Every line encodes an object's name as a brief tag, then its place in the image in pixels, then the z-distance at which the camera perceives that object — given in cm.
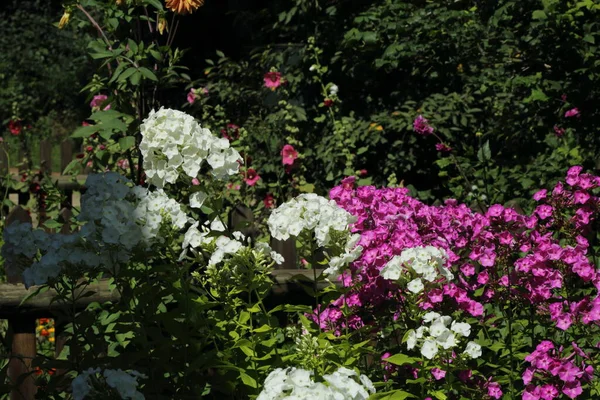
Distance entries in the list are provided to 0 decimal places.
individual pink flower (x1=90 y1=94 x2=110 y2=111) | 502
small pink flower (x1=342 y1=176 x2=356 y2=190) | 299
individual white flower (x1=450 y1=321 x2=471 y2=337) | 225
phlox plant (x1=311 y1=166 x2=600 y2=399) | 248
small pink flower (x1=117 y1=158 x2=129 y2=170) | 488
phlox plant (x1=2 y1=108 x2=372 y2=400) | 220
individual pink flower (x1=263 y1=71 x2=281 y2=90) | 524
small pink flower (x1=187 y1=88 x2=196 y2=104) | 526
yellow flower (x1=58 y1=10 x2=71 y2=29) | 346
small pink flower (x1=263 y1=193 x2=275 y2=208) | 486
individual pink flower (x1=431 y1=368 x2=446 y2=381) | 247
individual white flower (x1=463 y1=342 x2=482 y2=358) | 235
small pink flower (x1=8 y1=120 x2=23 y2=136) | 657
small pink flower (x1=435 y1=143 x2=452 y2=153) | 451
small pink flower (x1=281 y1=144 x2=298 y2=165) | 496
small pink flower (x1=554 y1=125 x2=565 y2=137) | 464
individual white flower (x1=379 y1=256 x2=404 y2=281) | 234
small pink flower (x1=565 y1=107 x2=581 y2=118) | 426
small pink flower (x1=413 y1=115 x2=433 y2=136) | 457
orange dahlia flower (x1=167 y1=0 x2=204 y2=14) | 340
